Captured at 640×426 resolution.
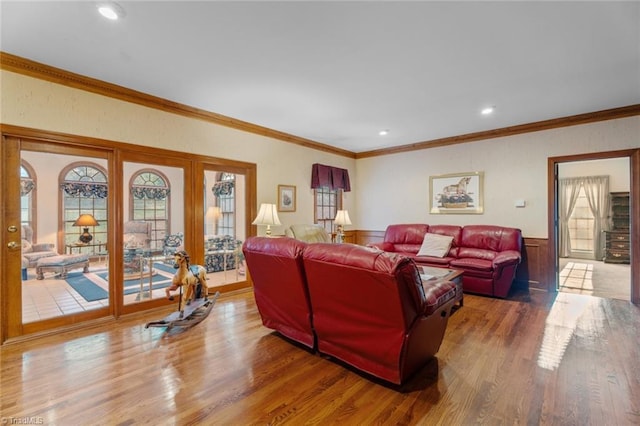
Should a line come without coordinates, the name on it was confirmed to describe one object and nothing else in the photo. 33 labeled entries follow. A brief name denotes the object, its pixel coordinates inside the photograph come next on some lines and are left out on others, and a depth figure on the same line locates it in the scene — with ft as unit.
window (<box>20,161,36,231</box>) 9.34
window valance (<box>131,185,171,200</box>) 11.75
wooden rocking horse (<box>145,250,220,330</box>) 10.25
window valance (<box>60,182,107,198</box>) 10.26
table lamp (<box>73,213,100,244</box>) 10.52
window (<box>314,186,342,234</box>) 19.81
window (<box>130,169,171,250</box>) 11.75
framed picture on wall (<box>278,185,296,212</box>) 17.06
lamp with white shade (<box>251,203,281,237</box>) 14.28
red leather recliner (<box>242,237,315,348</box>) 7.85
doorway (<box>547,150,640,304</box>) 13.28
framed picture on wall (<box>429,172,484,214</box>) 17.47
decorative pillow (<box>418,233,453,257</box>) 16.33
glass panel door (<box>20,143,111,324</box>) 9.51
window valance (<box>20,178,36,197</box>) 9.34
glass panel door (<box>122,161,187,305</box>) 11.53
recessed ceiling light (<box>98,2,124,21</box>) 6.61
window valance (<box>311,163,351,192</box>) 19.01
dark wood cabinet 22.59
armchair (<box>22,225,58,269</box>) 9.41
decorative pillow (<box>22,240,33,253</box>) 9.41
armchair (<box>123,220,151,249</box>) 11.53
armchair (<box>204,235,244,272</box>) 14.14
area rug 10.56
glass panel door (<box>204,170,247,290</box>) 14.03
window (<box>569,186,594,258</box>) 25.02
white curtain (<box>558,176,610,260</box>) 24.14
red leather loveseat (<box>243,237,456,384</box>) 6.09
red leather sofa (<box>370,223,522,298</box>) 13.84
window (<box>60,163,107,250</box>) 10.26
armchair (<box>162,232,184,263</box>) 12.64
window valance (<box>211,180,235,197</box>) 14.28
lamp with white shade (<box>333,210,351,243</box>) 18.93
